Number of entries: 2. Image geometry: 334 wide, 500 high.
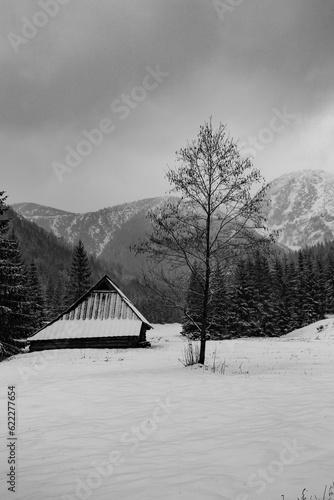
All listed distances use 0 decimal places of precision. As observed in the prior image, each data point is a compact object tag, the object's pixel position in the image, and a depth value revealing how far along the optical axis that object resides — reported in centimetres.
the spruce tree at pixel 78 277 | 3966
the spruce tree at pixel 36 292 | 3903
